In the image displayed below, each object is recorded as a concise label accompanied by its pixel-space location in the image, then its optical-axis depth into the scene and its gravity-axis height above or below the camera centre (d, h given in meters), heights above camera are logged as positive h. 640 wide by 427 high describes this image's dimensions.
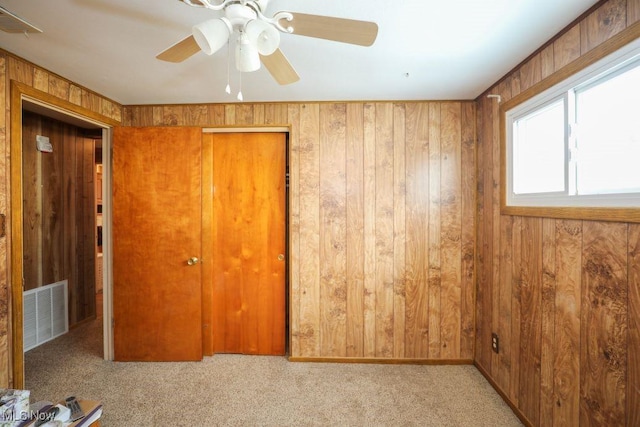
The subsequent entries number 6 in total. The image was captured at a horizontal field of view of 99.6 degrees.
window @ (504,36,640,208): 1.17 +0.37
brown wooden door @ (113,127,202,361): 2.40 -0.27
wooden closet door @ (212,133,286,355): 2.53 -0.29
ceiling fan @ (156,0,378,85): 0.94 +0.66
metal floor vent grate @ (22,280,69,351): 2.62 -1.04
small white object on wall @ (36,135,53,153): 2.71 +0.70
